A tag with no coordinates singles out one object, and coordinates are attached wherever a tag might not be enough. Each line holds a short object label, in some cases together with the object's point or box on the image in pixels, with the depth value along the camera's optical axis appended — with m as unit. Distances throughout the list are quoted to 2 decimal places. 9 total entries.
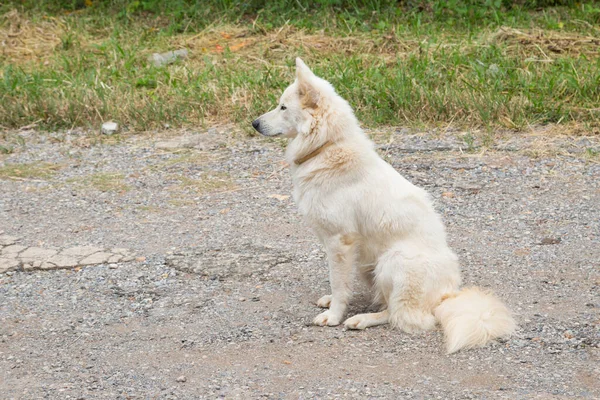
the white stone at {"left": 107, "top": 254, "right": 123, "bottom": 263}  10.71
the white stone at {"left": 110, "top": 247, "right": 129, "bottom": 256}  10.95
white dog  8.41
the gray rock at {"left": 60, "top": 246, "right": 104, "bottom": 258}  10.96
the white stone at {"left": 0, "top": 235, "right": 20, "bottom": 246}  11.45
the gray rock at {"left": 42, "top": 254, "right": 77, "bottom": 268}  10.60
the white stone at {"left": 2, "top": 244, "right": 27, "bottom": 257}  11.02
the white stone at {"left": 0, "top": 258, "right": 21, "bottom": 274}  10.55
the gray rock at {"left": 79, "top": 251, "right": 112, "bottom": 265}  10.70
